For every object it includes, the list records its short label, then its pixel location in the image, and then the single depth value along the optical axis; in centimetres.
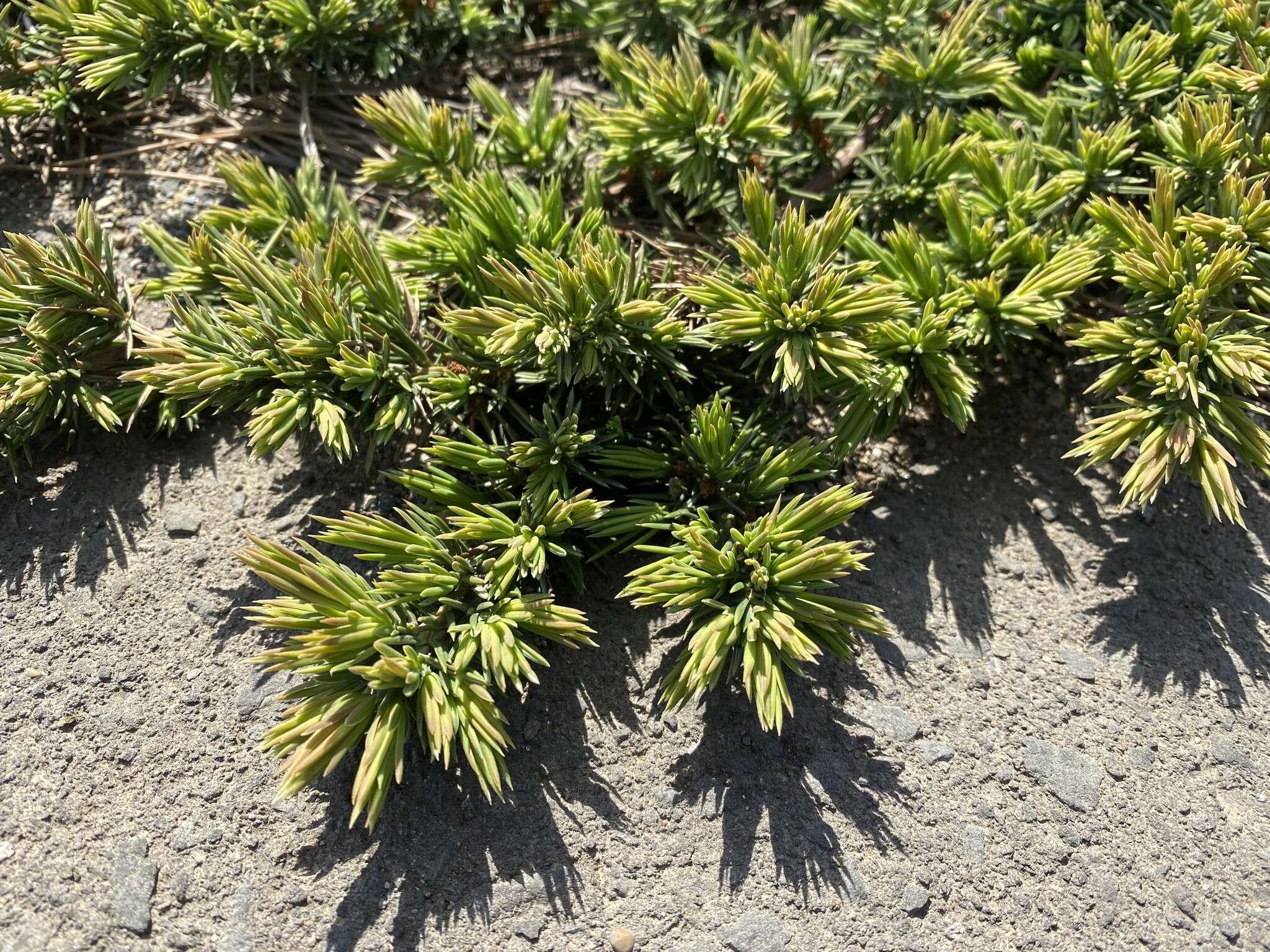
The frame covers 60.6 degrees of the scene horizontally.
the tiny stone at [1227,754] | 17
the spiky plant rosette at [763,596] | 16
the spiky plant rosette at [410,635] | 15
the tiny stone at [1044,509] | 20
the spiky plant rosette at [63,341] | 18
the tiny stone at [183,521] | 19
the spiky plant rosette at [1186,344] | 17
